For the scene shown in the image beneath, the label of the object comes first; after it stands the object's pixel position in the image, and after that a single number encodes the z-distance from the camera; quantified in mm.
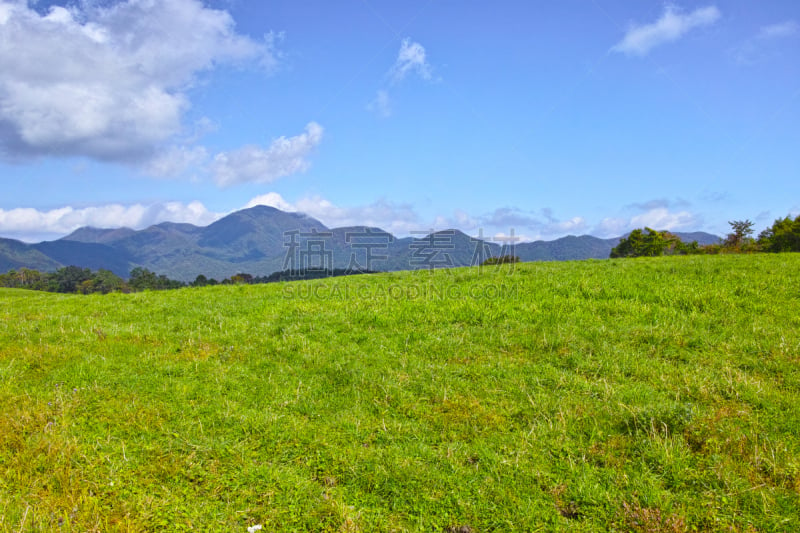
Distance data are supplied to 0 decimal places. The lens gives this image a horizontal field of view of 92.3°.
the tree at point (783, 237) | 70438
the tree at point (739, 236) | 83875
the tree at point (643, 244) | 96500
